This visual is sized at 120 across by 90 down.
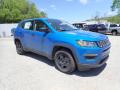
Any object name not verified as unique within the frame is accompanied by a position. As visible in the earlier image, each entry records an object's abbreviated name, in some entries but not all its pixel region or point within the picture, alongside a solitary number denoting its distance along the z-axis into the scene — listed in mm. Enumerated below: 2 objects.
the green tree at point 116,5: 18666
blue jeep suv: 2257
